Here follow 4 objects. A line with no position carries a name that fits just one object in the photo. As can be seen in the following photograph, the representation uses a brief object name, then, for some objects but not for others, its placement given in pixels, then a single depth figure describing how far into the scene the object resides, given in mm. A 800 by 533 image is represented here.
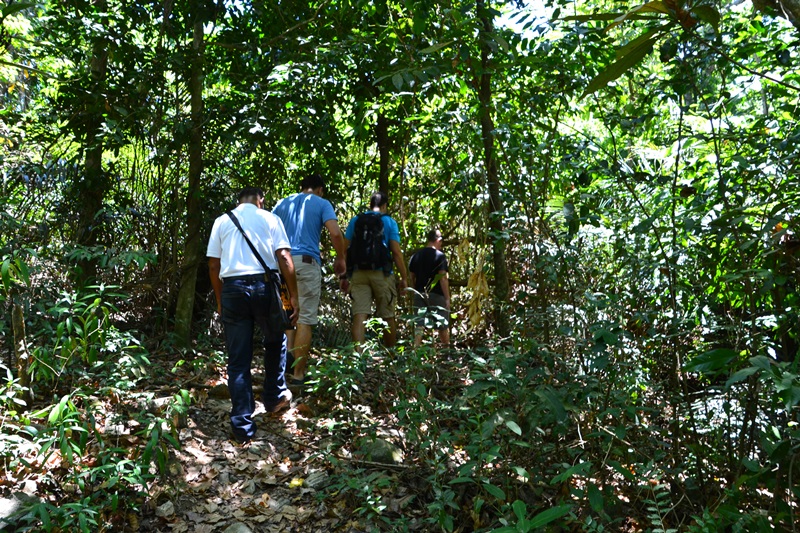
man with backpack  6809
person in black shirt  7460
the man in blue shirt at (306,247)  6168
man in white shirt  5102
